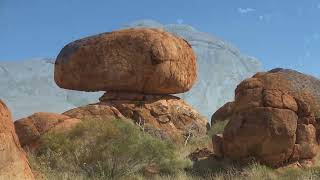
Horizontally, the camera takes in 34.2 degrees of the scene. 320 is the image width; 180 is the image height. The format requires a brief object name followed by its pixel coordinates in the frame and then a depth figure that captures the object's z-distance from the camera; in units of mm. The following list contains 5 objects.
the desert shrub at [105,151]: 14094
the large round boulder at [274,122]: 14133
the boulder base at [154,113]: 23094
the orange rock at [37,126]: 17516
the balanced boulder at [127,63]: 24328
